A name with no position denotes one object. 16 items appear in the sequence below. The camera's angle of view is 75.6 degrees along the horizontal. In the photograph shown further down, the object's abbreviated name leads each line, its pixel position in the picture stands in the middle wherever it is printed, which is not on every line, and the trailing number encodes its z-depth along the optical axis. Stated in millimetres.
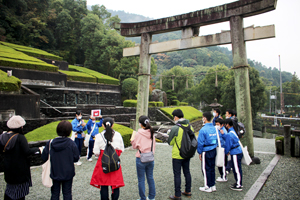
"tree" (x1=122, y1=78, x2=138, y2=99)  29033
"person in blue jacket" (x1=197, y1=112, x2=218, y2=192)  4418
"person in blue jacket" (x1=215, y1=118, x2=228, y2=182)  4951
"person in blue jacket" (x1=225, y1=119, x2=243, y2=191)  4648
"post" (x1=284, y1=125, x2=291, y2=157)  8211
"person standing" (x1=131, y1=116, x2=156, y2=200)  3780
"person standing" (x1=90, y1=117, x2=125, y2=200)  3506
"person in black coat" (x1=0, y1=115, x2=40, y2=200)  3082
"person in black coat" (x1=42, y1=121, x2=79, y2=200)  3059
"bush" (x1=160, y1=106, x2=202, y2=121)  23822
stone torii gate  6754
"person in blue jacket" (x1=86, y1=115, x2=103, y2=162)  6766
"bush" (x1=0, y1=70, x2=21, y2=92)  10664
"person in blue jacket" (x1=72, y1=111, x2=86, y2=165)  6822
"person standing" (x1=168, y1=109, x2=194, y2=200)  4020
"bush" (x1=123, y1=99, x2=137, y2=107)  22281
